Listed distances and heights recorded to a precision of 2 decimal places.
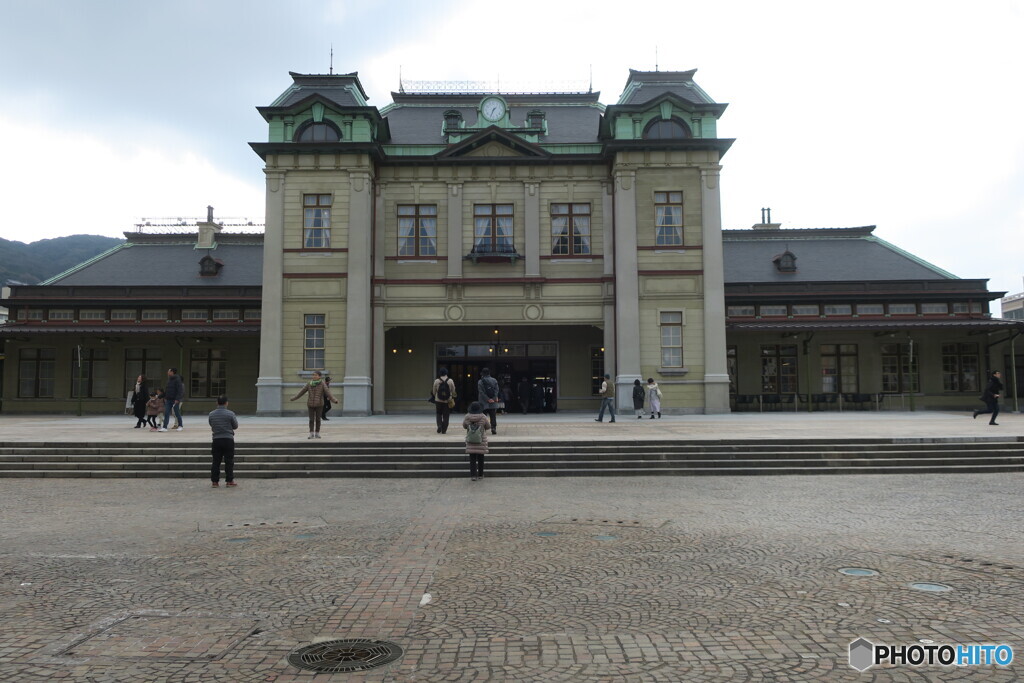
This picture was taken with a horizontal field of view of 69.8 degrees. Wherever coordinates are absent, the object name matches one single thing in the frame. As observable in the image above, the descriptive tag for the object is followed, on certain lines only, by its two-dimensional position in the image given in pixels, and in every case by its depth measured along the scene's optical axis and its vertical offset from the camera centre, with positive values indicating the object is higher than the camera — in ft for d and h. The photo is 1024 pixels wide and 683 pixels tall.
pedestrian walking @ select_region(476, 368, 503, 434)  58.59 -0.73
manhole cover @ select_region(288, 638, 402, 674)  15.35 -5.92
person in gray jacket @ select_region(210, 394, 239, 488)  41.47 -3.15
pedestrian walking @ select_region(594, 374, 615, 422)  75.51 -1.60
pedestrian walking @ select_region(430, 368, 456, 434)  60.29 -1.24
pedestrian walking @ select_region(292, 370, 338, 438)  57.47 -1.40
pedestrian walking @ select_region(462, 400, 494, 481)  43.32 -3.09
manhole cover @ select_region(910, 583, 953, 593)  20.29 -5.76
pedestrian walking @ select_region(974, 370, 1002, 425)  69.92 -1.21
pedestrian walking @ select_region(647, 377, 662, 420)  84.02 -1.80
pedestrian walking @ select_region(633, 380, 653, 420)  87.20 -1.97
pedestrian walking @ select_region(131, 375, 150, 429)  72.13 -1.81
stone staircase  47.29 -5.19
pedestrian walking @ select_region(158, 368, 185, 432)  67.92 -1.22
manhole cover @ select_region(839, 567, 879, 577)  21.95 -5.77
